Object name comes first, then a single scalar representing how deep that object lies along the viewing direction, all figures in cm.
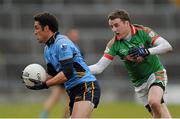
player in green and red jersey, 2059
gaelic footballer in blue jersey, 1816
